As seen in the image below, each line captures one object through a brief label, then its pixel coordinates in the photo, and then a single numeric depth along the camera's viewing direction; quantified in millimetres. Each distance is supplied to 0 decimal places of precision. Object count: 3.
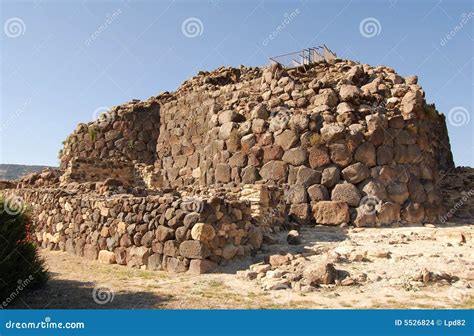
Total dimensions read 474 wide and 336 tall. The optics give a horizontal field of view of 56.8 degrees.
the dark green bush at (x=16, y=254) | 5328
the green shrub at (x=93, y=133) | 16766
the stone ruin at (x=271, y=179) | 7488
